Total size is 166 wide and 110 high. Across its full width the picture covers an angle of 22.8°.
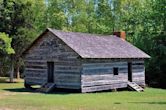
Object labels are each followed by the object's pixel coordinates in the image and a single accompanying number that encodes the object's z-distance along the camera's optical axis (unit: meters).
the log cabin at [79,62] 35.62
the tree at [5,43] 42.97
